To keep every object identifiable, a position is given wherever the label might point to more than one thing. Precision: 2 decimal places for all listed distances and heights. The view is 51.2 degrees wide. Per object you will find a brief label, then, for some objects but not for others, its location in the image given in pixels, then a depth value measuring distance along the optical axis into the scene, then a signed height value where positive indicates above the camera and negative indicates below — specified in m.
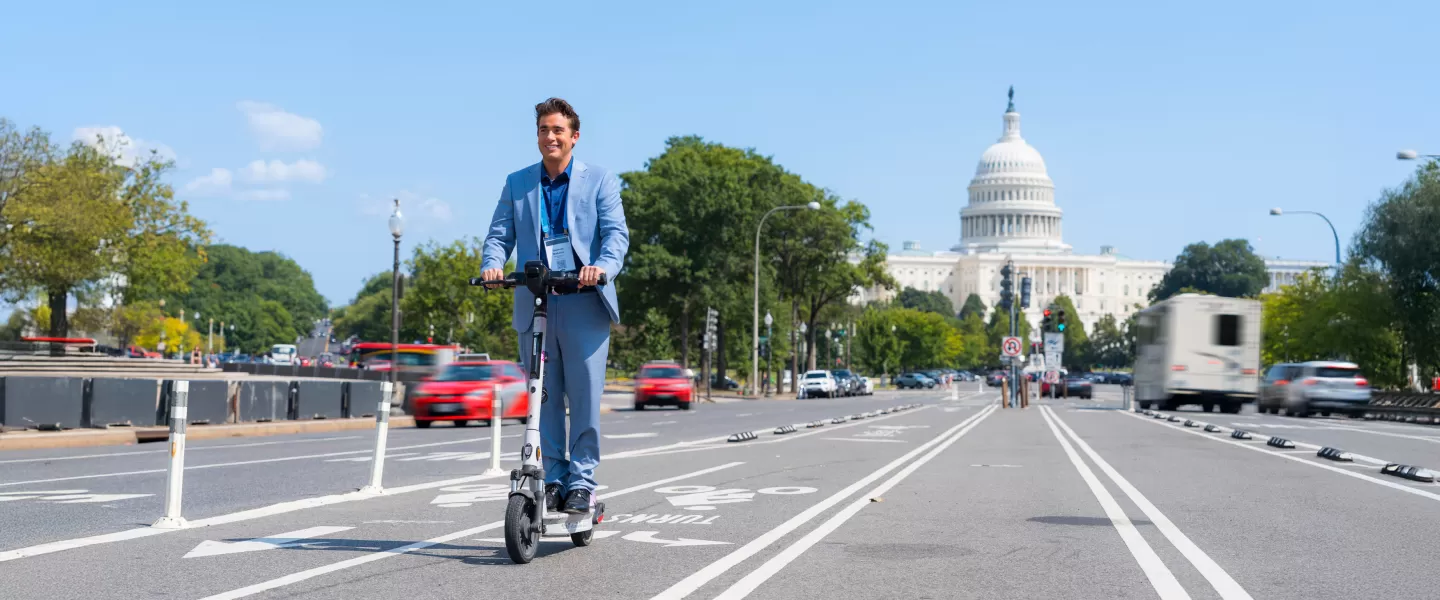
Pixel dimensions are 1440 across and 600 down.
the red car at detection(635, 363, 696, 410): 43.22 -0.44
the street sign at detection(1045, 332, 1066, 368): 59.16 +1.41
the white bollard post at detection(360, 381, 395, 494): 10.64 -0.52
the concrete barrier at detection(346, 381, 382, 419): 29.73 -0.73
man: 6.90 +0.53
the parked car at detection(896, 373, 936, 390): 110.88 -0.23
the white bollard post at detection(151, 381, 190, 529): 8.20 -0.58
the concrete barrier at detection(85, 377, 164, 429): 21.62 -0.69
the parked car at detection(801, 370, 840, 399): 68.12 -0.38
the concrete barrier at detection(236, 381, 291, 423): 25.47 -0.74
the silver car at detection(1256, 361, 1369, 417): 42.28 +0.04
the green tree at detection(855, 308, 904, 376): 133.50 +3.23
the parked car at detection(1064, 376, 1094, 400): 74.44 -0.23
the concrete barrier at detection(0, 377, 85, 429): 20.12 -0.67
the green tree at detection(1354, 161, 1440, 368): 54.50 +5.03
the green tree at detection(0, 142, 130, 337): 47.38 +4.07
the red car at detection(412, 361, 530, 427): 28.42 -0.54
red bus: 52.01 +0.24
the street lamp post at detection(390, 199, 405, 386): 32.69 +1.75
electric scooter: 6.56 -0.44
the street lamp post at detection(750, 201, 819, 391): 63.97 +1.29
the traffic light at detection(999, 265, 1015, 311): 45.59 +2.78
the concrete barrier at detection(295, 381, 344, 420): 27.58 -0.73
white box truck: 43.59 +1.09
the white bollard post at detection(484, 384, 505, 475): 13.08 -0.70
